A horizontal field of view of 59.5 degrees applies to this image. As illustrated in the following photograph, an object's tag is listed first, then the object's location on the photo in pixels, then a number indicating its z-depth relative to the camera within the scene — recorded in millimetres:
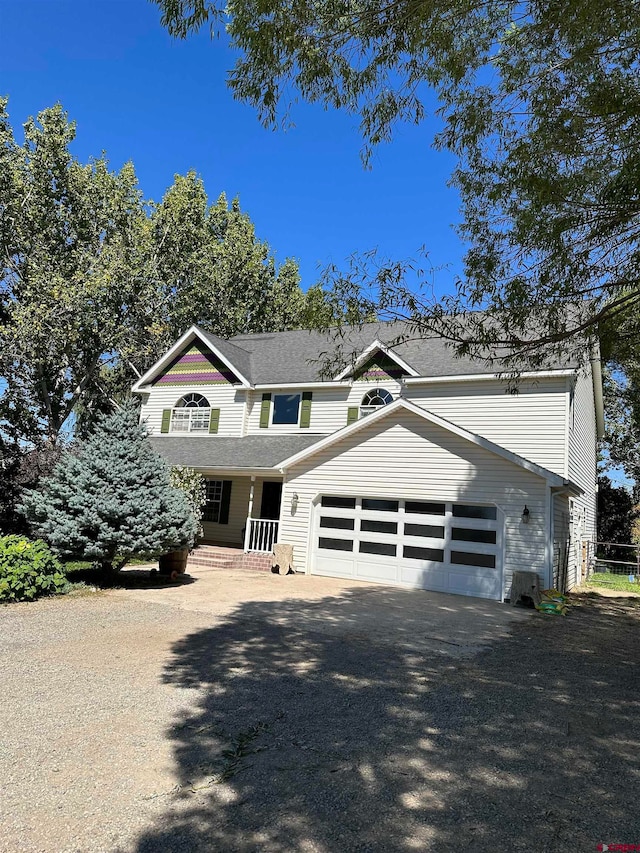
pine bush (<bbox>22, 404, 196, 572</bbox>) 11078
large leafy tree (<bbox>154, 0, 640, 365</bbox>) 5855
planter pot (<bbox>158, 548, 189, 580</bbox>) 13539
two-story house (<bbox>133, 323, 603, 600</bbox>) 13352
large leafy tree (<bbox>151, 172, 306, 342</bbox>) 29688
